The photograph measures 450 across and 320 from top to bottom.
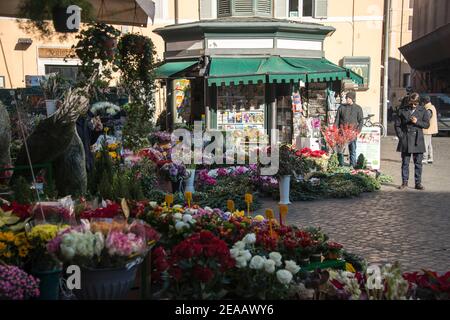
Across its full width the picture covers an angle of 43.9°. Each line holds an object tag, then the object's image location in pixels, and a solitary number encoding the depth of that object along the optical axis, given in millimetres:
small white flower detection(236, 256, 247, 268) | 3531
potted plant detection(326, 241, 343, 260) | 4891
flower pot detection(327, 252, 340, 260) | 4886
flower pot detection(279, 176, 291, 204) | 8961
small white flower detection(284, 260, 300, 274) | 3662
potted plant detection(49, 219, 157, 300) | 3230
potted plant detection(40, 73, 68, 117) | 9008
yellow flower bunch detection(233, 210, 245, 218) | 5108
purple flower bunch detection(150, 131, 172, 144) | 9914
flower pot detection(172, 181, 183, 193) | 8798
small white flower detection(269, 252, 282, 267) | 3691
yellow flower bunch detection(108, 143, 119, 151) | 8861
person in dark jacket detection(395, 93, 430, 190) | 10000
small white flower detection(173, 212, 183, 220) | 4458
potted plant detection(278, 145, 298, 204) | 8922
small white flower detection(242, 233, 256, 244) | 4117
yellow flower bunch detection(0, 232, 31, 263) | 3333
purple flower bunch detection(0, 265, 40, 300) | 3004
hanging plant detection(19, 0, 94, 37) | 5145
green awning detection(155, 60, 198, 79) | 14914
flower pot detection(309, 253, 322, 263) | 4699
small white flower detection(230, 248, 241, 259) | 3638
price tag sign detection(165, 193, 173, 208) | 5055
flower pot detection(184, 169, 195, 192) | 8977
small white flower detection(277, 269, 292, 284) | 3447
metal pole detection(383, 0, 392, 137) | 18297
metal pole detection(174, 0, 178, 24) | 18531
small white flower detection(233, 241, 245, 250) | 3777
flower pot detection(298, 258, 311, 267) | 4551
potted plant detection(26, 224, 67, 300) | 3373
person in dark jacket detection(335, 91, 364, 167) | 12297
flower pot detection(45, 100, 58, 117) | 7655
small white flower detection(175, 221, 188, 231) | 4270
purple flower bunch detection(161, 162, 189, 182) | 8680
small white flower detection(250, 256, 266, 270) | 3502
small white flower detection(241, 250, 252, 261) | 3601
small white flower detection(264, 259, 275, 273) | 3475
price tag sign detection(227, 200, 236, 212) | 4960
